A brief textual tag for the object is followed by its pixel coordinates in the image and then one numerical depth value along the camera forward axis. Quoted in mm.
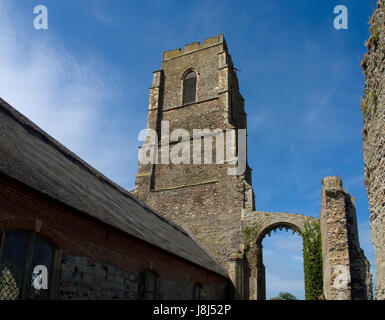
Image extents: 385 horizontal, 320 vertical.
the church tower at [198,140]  20375
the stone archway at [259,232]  18453
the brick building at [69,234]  6883
